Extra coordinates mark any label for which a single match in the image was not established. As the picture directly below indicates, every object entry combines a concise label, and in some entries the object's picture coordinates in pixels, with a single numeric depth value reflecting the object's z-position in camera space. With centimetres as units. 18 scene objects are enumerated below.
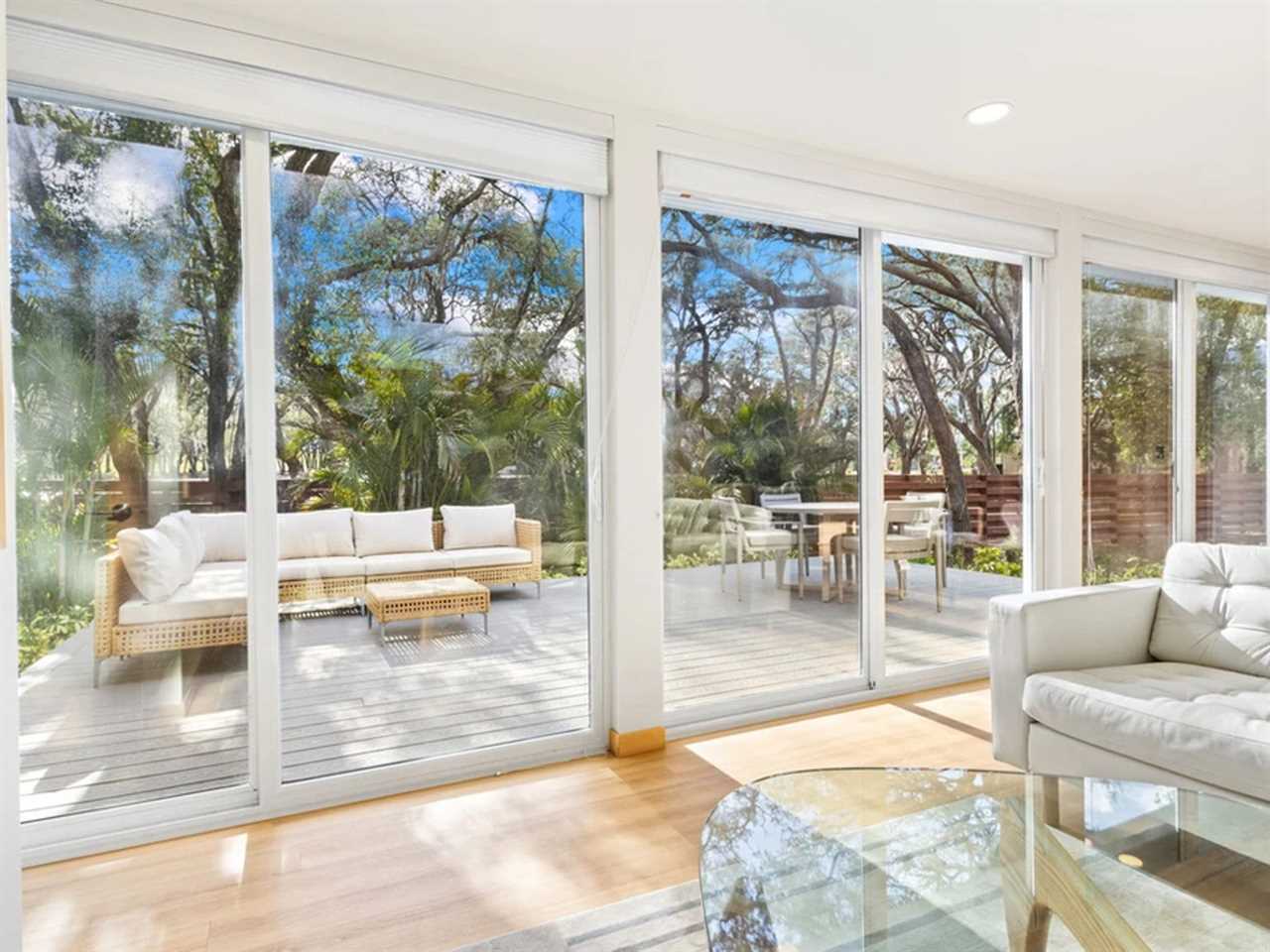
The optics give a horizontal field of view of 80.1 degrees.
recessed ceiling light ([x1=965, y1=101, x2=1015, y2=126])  289
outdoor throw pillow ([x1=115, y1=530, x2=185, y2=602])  234
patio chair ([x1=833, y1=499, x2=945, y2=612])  367
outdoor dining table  345
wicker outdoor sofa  234
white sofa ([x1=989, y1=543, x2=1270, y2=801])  202
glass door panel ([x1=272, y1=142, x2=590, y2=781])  257
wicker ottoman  272
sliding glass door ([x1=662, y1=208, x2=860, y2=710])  322
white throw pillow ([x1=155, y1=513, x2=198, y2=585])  239
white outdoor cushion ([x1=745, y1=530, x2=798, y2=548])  338
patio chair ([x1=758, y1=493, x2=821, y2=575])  340
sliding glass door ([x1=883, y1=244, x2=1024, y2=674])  373
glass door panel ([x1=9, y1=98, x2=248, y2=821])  221
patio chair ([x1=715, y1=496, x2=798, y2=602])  331
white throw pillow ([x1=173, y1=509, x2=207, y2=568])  241
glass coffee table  129
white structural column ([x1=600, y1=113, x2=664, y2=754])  296
